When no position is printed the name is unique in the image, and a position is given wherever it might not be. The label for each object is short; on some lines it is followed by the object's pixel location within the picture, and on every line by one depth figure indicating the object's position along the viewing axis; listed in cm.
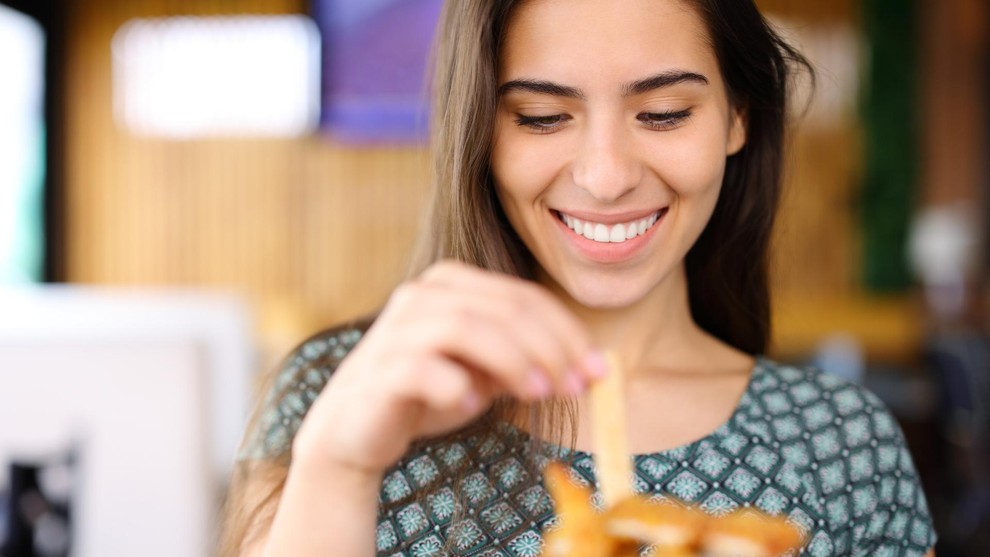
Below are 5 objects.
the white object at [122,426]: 165
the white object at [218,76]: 686
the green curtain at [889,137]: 670
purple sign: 657
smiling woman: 97
